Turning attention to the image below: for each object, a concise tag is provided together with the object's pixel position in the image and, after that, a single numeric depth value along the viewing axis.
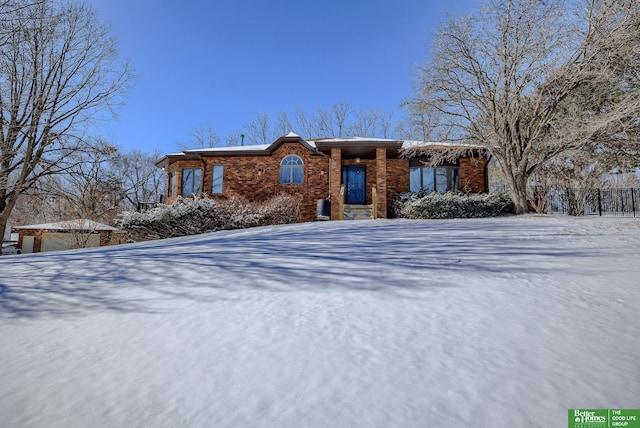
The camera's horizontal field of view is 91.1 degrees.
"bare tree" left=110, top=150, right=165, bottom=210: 32.62
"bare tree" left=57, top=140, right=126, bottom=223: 11.54
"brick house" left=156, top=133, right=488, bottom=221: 15.44
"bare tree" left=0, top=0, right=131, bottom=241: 9.79
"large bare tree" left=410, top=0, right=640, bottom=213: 10.07
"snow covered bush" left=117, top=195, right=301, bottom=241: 10.93
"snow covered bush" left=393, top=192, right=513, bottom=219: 13.25
